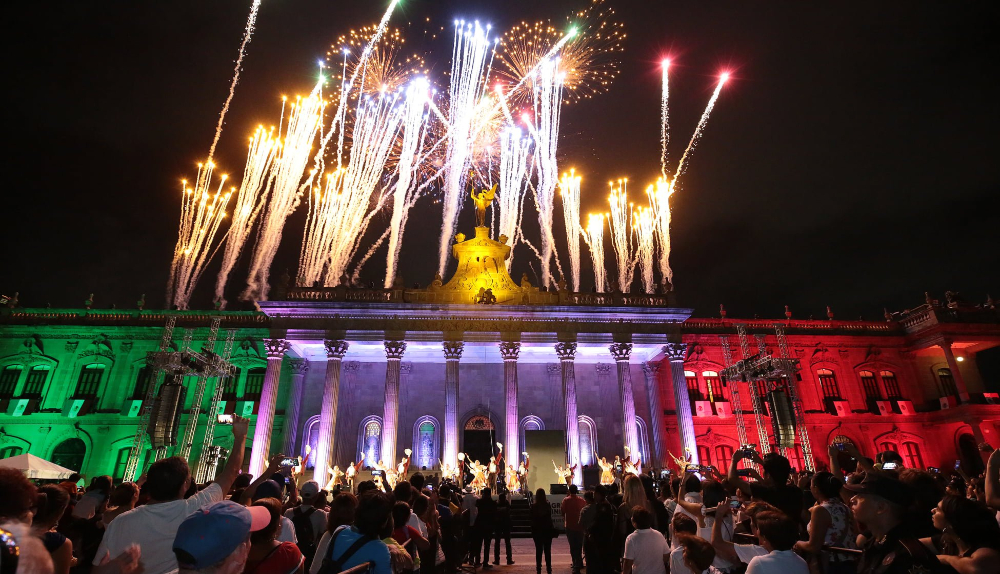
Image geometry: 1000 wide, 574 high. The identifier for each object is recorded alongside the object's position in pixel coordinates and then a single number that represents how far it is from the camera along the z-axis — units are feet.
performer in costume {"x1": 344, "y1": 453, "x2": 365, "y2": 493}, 70.45
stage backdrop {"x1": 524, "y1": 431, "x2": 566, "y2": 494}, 78.64
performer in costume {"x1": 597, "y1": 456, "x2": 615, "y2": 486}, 79.46
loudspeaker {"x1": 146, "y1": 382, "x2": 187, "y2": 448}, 76.72
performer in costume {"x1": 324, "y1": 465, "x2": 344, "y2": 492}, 77.51
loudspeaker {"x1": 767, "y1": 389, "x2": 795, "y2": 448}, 90.89
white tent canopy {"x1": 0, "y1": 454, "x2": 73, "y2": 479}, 53.92
